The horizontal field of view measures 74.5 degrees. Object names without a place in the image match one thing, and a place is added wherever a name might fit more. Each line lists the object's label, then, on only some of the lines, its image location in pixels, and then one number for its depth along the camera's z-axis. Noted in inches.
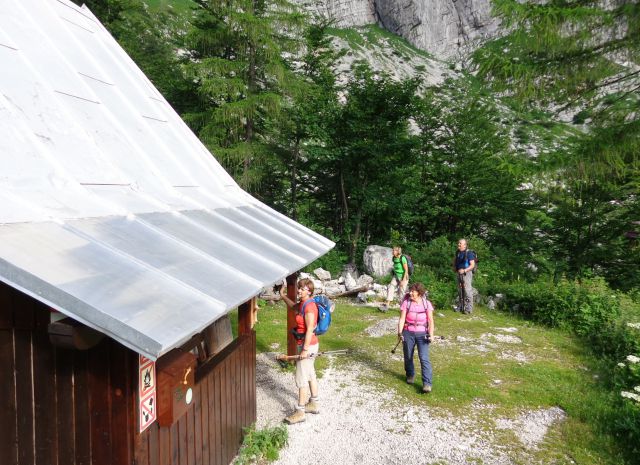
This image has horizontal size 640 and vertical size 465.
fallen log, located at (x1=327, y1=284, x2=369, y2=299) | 510.9
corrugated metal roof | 75.2
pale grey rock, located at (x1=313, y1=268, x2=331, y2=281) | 585.9
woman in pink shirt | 248.5
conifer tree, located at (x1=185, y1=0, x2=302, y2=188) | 599.2
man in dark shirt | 433.1
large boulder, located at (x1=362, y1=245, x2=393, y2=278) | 599.2
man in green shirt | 463.2
